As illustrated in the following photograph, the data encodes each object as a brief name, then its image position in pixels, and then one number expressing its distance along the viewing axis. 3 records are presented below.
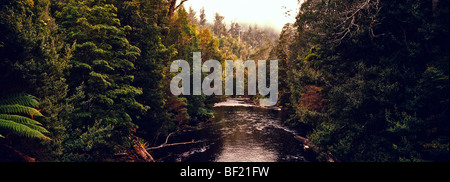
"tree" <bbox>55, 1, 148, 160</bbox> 11.08
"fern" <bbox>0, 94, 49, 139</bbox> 6.68
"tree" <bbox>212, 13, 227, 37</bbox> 102.12
